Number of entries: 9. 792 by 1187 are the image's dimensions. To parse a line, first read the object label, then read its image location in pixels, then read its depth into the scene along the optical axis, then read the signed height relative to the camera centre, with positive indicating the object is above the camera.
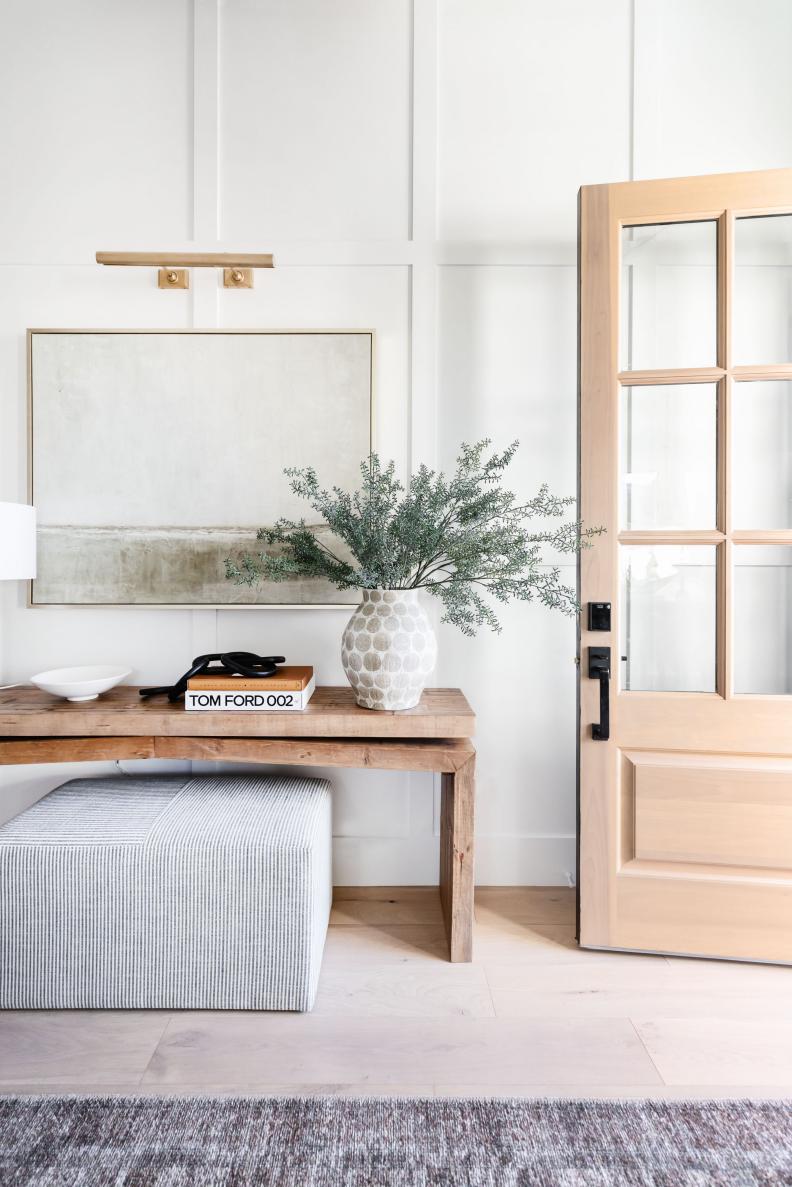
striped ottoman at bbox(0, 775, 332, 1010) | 1.67 -0.85
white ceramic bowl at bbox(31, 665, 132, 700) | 2.00 -0.30
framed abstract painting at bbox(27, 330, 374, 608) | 2.27 +0.47
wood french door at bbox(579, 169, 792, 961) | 1.91 +0.06
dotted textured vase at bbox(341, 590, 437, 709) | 1.91 -0.18
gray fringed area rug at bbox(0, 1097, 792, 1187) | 1.22 -1.07
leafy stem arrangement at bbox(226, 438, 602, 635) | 1.92 +0.14
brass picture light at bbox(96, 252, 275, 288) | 2.16 +1.06
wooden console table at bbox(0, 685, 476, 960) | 1.88 -0.44
